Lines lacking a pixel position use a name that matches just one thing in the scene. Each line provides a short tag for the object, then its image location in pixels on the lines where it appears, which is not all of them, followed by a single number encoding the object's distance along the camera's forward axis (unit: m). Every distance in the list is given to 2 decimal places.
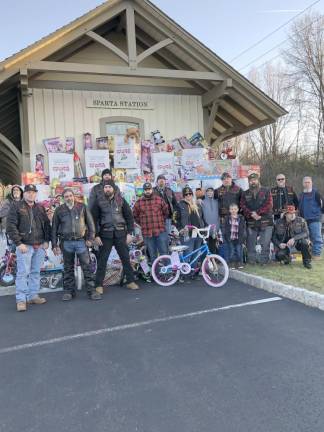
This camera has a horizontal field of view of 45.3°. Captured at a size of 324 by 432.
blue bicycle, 6.95
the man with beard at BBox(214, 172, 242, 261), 7.93
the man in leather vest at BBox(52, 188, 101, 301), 6.45
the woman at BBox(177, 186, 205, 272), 7.57
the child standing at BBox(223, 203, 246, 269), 7.66
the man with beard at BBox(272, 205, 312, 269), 7.45
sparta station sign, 9.66
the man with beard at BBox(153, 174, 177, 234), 7.93
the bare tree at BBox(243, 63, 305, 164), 32.12
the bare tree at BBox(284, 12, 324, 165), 29.48
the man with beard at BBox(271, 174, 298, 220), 8.32
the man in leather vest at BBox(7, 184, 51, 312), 6.06
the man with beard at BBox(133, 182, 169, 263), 7.36
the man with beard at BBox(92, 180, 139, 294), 6.81
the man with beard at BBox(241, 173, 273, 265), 7.71
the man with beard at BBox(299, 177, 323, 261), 8.52
